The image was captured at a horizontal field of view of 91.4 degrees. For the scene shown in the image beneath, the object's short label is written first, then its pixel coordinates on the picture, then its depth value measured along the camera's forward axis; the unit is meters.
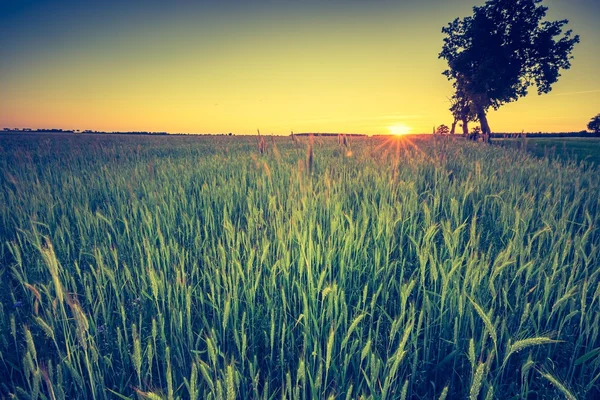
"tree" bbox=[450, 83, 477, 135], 27.52
